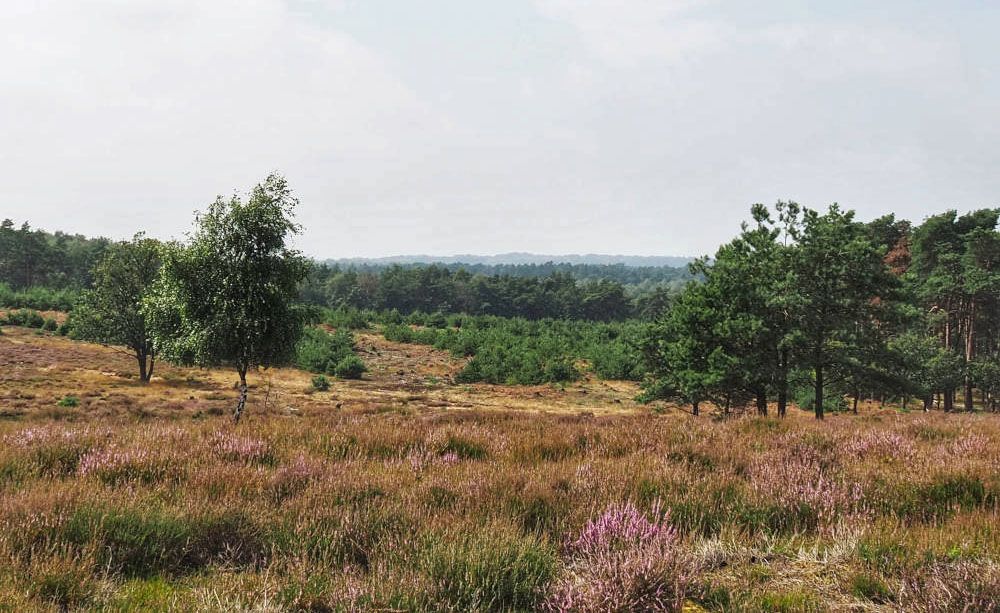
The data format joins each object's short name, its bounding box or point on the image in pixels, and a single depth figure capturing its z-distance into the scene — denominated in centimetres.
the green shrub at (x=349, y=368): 5334
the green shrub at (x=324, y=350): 5572
